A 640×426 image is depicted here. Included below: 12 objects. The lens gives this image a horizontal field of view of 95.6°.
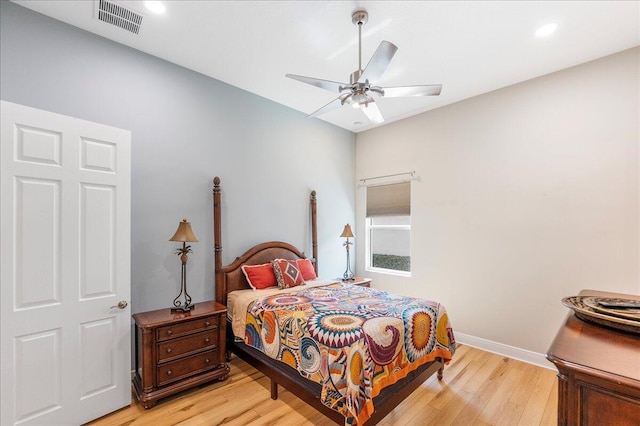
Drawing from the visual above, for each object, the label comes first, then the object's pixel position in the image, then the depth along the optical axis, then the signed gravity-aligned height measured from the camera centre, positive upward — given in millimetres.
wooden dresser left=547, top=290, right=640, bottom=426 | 900 -541
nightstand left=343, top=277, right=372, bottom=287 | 4117 -980
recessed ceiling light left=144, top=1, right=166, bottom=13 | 2218 +1630
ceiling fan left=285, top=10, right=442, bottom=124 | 2117 +1002
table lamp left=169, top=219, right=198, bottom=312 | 2721 -412
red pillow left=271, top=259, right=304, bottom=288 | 3393 -706
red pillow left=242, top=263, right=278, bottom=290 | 3369 -726
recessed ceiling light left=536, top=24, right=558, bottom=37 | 2434 +1562
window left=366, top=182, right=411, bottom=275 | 4469 -237
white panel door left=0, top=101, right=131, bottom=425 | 1903 -376
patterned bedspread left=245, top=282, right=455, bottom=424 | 1885 -949
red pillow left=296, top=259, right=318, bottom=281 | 3807 -732
